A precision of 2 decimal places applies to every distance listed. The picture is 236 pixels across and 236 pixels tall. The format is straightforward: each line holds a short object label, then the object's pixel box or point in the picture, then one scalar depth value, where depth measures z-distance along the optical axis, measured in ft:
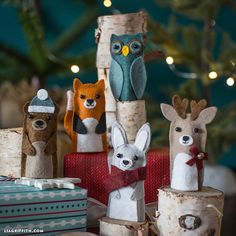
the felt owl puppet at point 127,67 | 3.95
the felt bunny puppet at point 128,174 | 3.52
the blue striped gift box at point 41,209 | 3.44
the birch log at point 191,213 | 3.48
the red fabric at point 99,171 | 3.83
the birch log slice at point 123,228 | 3.49
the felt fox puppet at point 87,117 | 3.89
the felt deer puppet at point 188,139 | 3.53
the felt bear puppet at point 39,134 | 3.68
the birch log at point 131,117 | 4.01
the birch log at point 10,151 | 3.85
